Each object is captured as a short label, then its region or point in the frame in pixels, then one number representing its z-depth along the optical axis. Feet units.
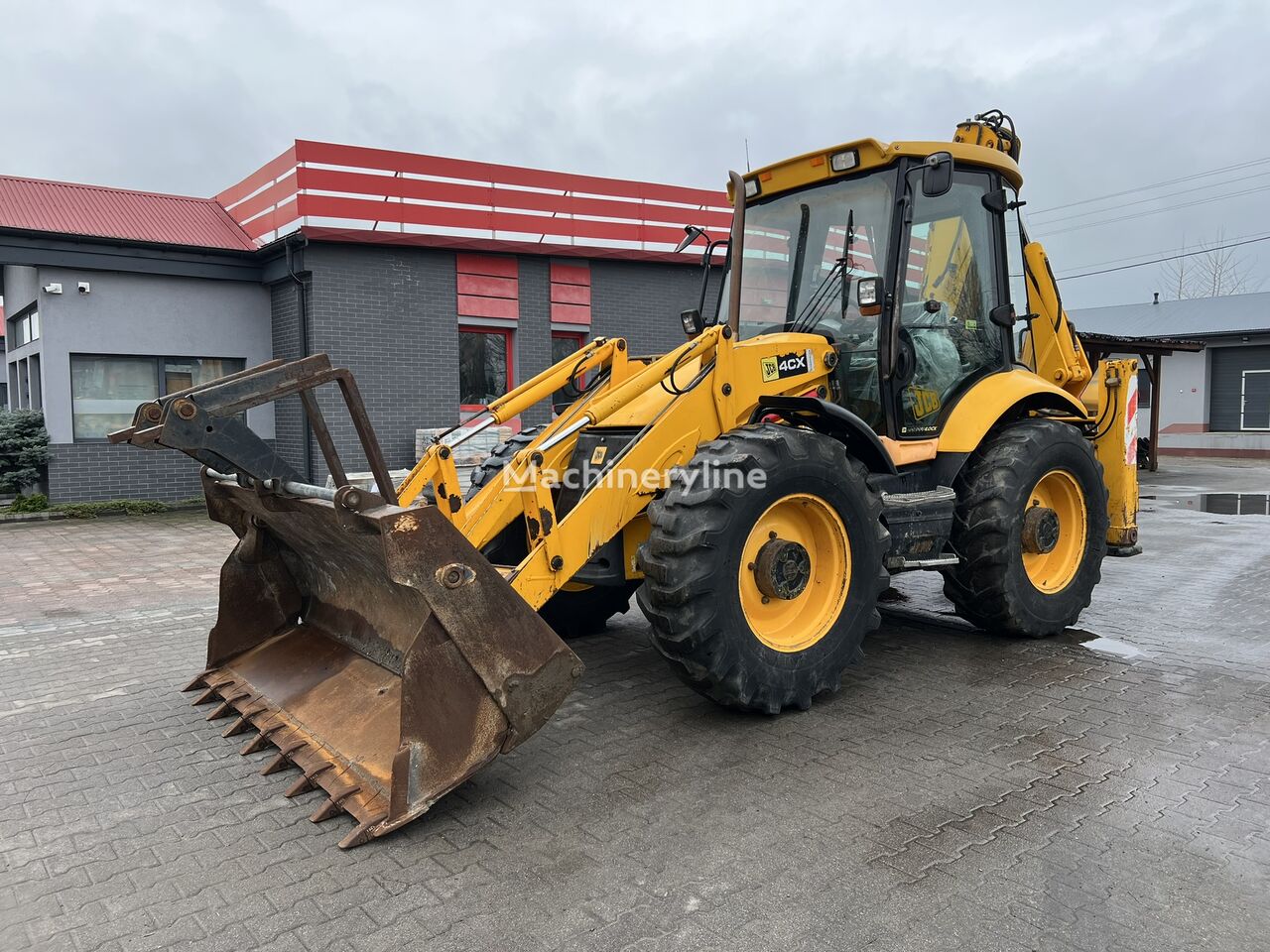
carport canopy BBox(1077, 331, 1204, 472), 57.07
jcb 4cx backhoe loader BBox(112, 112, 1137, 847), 11.12
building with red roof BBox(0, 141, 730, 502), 41.98
